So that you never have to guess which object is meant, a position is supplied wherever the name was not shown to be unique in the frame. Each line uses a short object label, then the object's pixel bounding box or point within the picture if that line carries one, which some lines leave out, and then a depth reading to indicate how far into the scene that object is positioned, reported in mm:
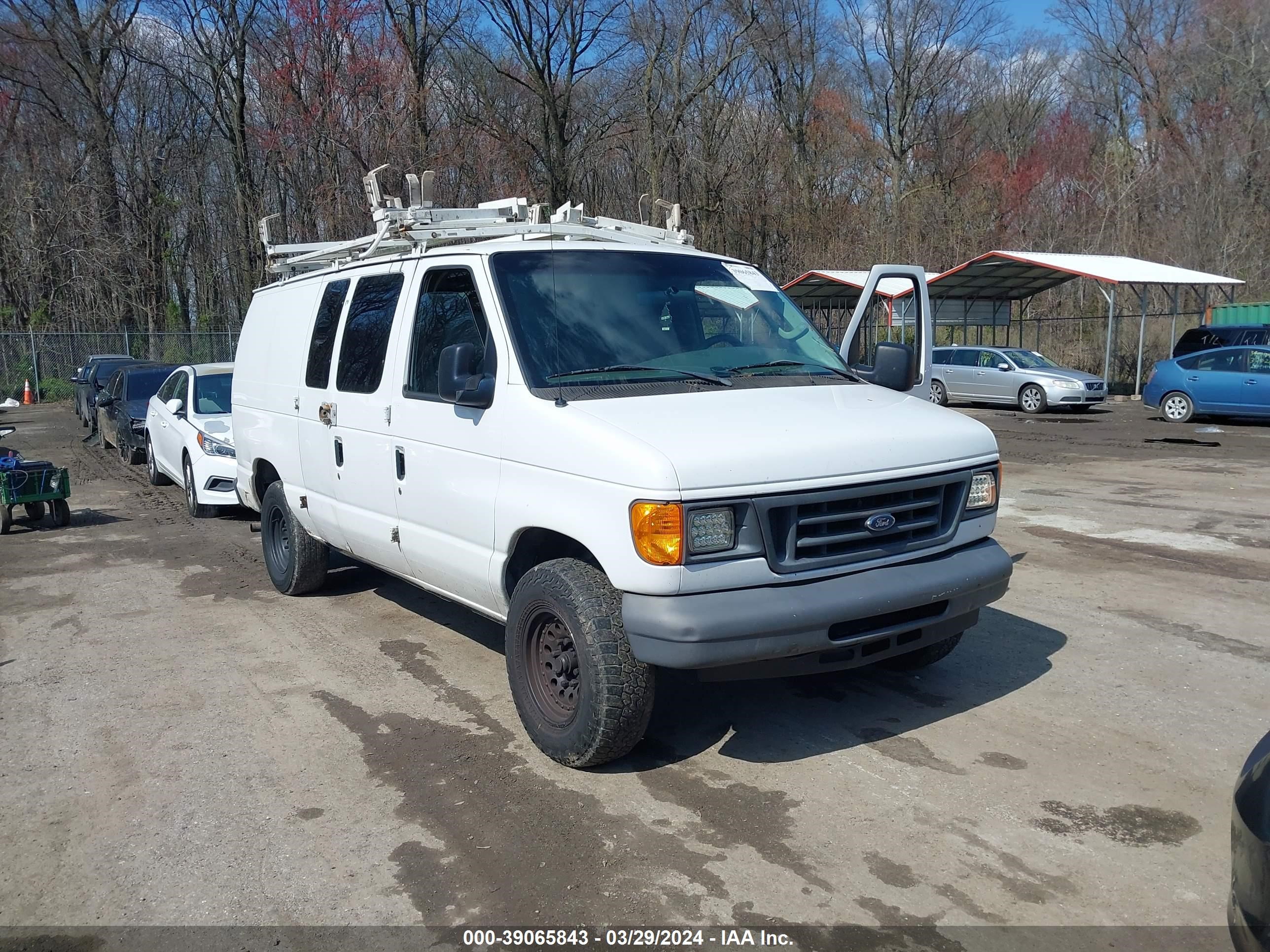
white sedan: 11203
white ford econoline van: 4066
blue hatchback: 19469
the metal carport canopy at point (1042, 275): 26547
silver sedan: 23656
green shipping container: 30281
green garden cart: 10328
